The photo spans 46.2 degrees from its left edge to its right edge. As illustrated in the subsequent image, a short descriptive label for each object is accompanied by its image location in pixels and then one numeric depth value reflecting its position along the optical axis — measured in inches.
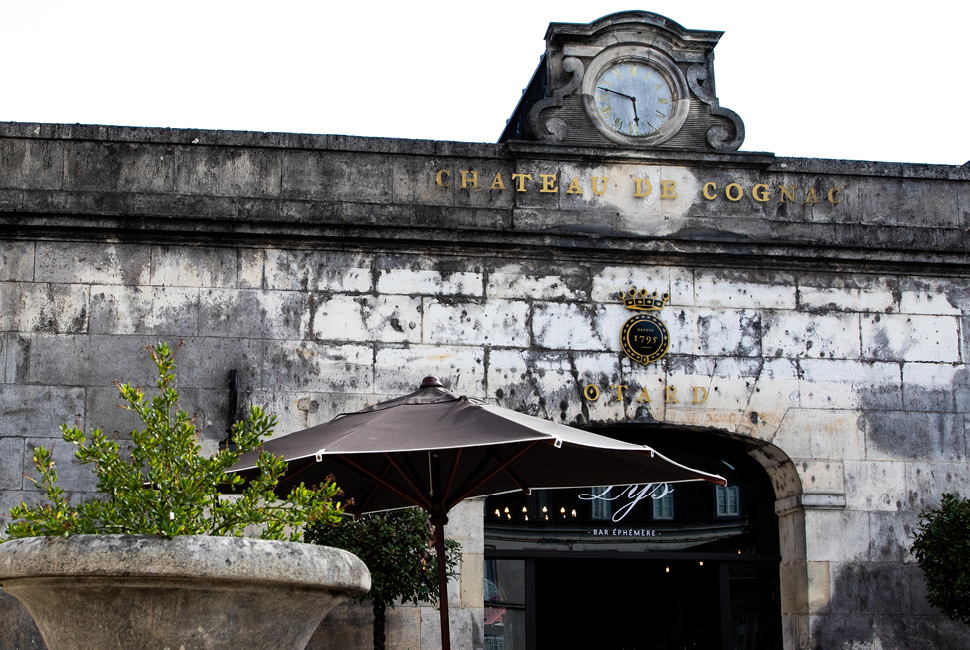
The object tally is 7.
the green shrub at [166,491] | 154.3
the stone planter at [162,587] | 139.3
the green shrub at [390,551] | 330.6
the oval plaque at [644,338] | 397.7
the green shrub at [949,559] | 353.7
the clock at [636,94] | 420.2
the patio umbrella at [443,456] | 229.3
